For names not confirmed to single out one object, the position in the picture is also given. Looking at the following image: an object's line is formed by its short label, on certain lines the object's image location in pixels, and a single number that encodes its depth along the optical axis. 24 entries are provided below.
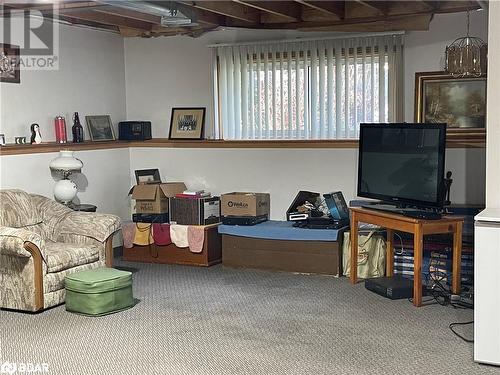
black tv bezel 5.35
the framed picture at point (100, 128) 7.42
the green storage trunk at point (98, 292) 5.20
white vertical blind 6.70
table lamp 6.49
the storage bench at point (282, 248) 6.39
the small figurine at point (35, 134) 6.56
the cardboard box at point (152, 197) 7.12
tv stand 5.25
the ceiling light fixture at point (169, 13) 5.60
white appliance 4.09
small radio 7.81
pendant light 6.17
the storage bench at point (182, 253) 6.91
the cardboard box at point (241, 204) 6.92
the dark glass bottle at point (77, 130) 7.10
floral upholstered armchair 5.25
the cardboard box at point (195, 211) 6.92
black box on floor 5.57
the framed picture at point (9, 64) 6.28
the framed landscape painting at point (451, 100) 6.39
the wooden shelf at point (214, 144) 6.36
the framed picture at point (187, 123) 7.60
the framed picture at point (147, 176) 7.48
